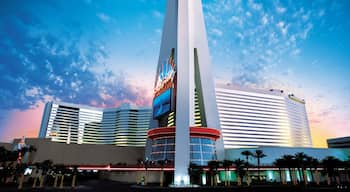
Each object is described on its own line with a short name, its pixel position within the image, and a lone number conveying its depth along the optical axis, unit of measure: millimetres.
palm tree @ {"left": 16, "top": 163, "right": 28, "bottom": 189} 47372
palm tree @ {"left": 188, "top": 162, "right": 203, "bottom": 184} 54375
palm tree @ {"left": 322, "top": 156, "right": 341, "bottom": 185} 58012
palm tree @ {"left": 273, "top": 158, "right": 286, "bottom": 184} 58262
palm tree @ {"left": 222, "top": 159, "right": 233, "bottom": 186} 56788
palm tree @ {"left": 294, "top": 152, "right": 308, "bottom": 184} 56469
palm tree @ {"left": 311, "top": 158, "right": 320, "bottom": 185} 59588
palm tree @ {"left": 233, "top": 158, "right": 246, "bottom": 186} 55756
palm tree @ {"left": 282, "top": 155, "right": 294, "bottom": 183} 57078
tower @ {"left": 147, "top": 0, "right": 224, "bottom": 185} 59194
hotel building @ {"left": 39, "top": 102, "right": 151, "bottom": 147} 172500
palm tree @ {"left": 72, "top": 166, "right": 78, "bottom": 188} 51075
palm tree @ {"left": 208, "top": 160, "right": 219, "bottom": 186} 54656
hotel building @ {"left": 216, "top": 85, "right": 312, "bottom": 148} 130125
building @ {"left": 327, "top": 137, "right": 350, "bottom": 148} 117562
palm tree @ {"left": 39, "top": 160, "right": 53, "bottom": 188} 53075
